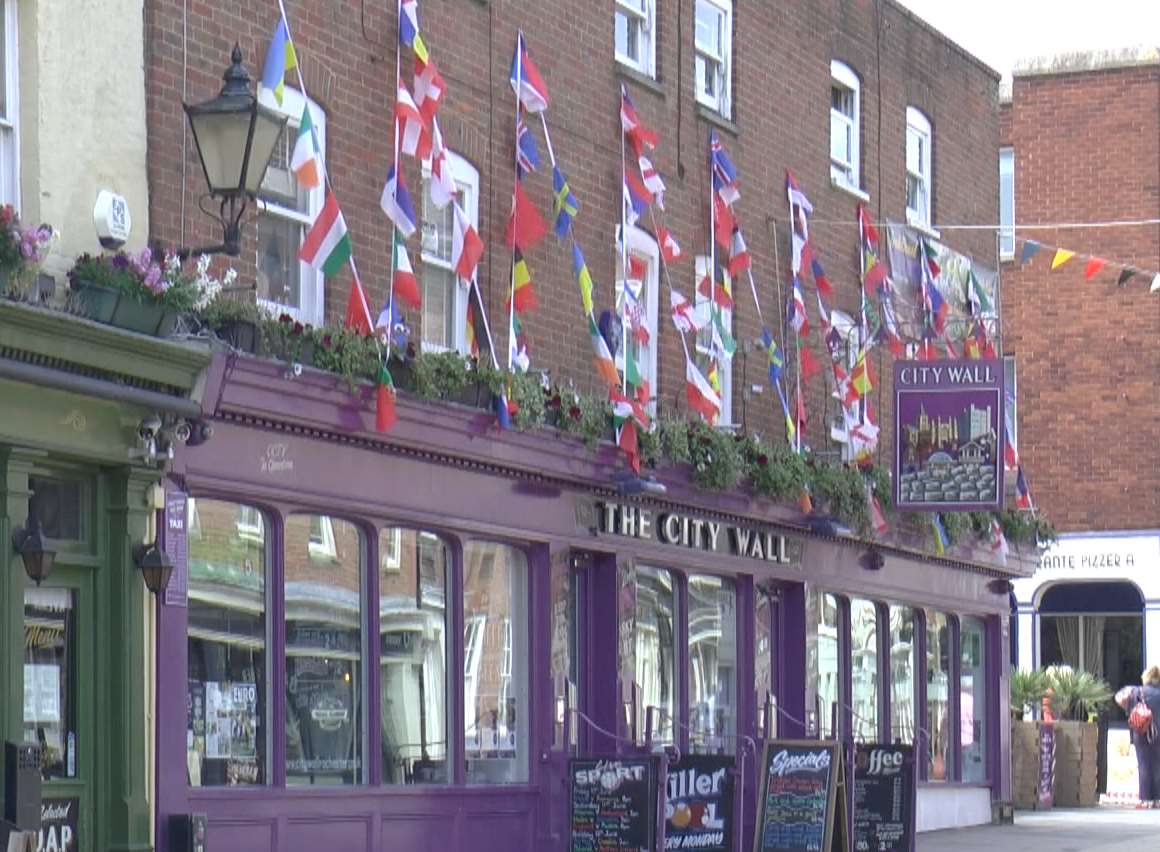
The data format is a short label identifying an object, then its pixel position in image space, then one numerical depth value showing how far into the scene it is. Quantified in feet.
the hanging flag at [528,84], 55.88
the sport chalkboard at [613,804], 52.47
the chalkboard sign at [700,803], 54.19
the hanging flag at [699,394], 62.44
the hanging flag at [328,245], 46.21
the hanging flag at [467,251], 50.98
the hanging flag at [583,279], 55.98
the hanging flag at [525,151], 55.88
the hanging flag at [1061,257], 72.95
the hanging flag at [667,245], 61.21
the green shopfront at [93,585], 41.19
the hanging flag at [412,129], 49.70
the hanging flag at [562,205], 55.47
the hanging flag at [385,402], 47.98
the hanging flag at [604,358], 56.30
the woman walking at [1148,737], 94.07
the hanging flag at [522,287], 54.75
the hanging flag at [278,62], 45.50
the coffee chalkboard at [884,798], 59.31
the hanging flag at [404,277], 48.65
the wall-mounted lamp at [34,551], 40.83
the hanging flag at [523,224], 54.19
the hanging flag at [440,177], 50.52
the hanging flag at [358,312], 47.88
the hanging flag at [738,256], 64.59
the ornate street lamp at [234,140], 43.01
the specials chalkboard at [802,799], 56.44
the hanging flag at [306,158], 45.44
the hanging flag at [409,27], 51.44
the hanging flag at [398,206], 48.85
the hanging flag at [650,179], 60.59
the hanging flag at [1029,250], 71.77
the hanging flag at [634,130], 61.05
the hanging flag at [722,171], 65.98
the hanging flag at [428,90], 50.62
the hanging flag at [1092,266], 75.10
